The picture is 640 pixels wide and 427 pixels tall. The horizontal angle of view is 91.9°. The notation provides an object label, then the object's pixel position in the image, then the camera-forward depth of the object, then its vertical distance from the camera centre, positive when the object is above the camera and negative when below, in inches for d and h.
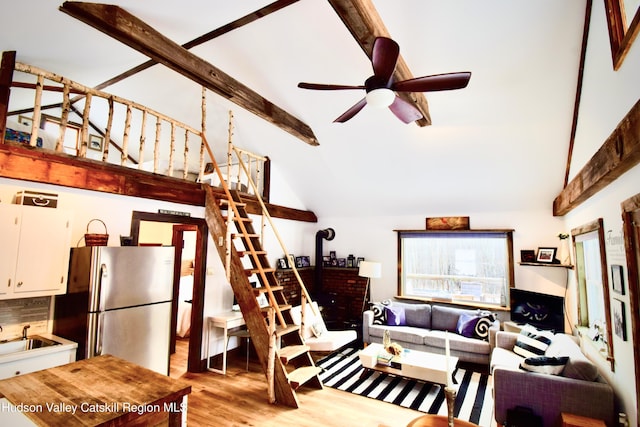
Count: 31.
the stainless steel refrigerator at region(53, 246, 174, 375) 114.4 -23.8
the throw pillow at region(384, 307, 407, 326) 210.4 -45.4
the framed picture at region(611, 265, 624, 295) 92.1 -7.7
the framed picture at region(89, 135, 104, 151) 242.0 +79.8
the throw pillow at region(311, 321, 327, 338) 184.4 -48.6
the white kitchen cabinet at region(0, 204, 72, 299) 100.7 -2.6
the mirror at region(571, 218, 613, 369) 109.7 -14.4
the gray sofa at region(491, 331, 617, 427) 100.2 -48.1
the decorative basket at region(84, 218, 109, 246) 118.6 +1.7
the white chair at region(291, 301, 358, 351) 174.9 -52.6
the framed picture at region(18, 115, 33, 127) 207.0 +83.0
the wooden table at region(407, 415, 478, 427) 89.6 -51.7
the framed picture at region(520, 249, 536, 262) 199.2 -2.0
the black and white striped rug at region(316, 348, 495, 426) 135.2 -68.8
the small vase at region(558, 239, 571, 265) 188.1 -0.1
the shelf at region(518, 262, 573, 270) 178.6 -7.2
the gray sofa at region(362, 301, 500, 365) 179.5 -51.8
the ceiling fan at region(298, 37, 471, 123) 83.4 +50.7
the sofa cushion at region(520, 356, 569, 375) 113.3 -41.6
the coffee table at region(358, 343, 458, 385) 145.0 -55.8
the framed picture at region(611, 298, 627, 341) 90.5 -19.9
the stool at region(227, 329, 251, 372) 174.4 -49.3
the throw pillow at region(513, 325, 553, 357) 150.7 -44.8
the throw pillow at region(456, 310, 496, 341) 183.9 -44.3
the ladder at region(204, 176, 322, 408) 137.5 -29.1
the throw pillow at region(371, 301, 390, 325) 212.4 -44.9
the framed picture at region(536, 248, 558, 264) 190.9 -1.6
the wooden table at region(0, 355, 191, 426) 58.1 -31.7
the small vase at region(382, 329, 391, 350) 167.5 -49.2
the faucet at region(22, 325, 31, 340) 110.6 -32.2
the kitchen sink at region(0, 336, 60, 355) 103.1 -35.1
